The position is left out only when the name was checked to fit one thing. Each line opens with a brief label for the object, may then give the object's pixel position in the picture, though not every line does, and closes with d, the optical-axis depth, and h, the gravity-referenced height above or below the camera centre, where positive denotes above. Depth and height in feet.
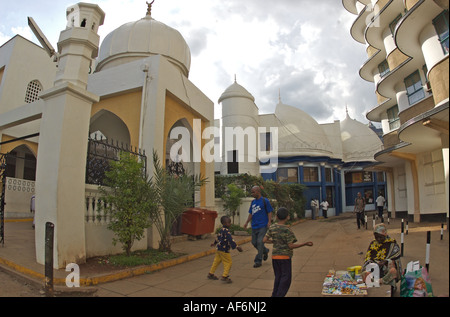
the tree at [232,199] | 40.63 -0.49
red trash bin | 29.89 -2.57
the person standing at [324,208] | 76.80 -3.20
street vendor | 13.52 -2.65
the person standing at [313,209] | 75.92 -3.56
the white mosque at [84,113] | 17.93 +7.91
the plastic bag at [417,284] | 9.71 -2.93
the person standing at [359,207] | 42.78 -1.67
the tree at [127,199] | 19.43 -0.25
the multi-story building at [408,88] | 29.48 +14.84
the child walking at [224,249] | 15.89 -2.84
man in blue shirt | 19.07 -1.49
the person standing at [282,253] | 11.53 -2.22
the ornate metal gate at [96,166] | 20.54 +2.07
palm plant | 22.07 -0.19
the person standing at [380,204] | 53.16 -1.54
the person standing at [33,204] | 35.83 -1.02
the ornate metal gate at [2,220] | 20.92 -1.73
